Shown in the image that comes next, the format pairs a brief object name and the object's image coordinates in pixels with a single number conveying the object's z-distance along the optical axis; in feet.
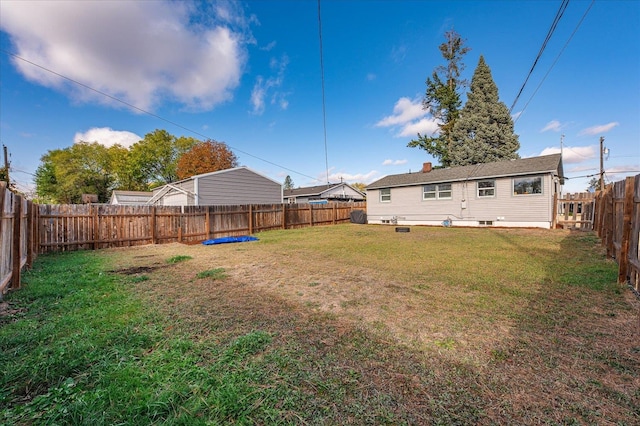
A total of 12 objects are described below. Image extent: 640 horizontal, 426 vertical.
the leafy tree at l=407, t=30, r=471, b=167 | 82.48
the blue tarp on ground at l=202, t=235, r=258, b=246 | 33.59
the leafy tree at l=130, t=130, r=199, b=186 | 118.93
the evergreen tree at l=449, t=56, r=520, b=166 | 77.82
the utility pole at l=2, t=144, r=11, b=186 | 58.99
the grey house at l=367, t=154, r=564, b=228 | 40.51
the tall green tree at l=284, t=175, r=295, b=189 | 296.96
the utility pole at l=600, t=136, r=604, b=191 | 61.82
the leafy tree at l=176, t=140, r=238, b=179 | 105.19
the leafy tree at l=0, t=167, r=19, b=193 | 48.50
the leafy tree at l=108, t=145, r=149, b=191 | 115.96
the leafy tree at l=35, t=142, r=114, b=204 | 105.70
